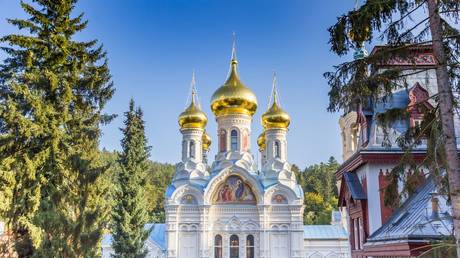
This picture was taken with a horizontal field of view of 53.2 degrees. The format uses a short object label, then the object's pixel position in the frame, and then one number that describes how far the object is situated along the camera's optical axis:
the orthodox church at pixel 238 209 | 34.34
